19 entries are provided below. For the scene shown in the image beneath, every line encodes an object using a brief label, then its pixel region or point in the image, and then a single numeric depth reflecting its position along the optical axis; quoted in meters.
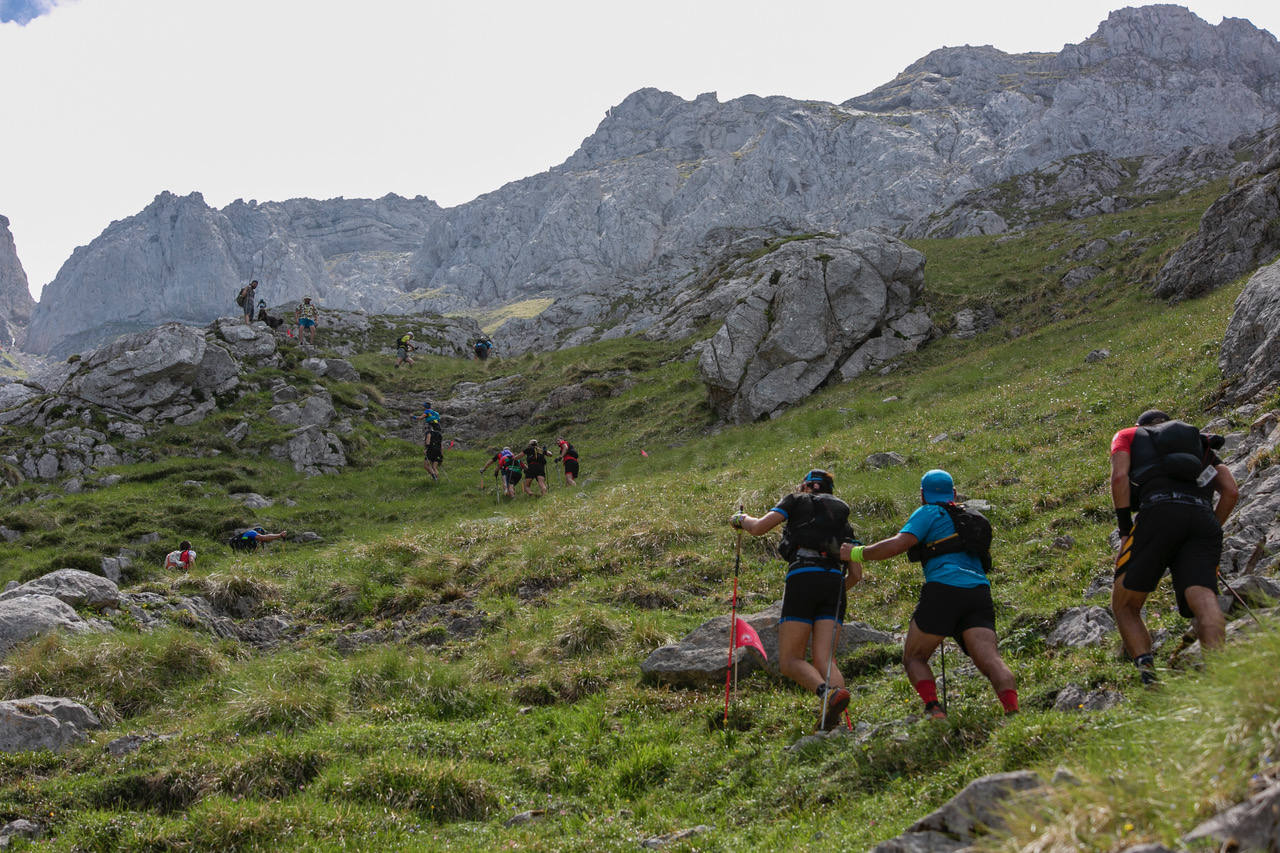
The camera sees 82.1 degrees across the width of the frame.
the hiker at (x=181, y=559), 20.27
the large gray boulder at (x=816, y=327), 33.34
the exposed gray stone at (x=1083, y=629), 8.76
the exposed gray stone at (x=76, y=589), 14.37
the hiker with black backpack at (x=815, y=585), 8.67
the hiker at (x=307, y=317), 49.09
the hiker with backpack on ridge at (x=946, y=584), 7.55
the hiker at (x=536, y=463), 28.25
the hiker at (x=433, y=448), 31.33
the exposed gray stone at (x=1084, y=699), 6.73
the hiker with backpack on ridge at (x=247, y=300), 45.64
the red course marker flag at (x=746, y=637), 9.87
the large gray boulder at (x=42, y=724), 9.42
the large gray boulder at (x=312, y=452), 31.91
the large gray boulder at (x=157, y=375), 34.00
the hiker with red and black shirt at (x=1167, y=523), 7.13
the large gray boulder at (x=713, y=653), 10.80
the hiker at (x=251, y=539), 22.52
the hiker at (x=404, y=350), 51.18
